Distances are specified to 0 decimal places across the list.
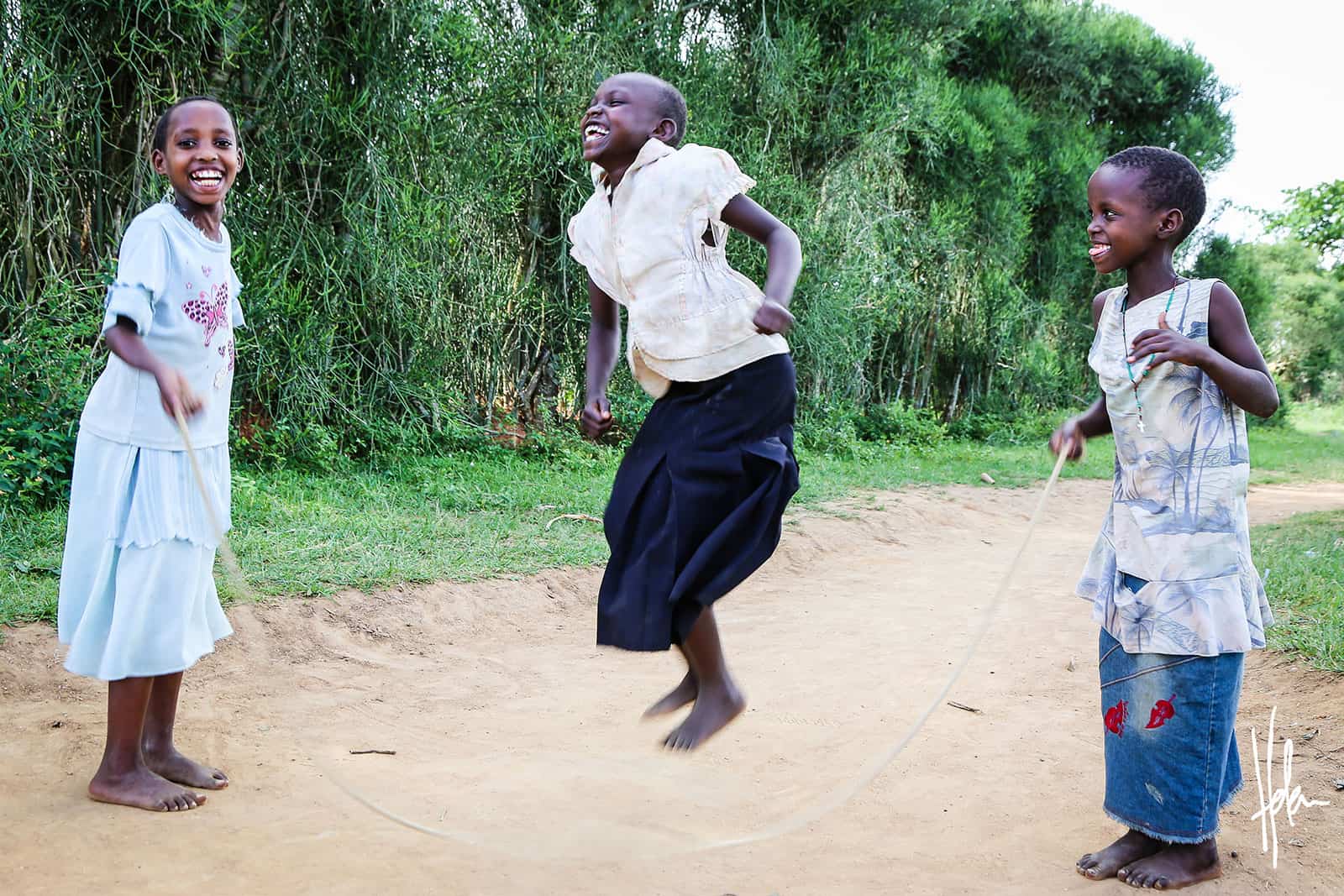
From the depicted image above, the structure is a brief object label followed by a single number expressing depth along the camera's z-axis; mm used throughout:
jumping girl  2967
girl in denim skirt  2766
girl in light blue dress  3045
